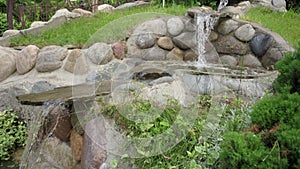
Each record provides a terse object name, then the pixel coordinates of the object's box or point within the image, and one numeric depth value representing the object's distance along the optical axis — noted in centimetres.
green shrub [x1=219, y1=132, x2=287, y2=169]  146
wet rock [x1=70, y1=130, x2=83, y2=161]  273
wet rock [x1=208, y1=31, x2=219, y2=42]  489
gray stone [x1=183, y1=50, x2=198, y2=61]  478
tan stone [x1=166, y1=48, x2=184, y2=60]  478
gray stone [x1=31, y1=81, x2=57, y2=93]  422
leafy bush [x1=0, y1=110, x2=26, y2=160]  381
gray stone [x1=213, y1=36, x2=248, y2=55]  479
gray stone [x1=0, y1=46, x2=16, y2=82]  449
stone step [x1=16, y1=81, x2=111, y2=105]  308
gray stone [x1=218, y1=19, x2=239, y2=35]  480
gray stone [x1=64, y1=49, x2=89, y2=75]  433
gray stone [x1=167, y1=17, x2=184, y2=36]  477
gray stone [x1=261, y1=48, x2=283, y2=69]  443
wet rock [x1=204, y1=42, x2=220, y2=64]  470
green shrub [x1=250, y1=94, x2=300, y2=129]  159
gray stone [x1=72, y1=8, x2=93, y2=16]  615
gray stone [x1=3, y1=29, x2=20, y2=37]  529
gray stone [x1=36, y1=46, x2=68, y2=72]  441
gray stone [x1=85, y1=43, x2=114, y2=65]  434
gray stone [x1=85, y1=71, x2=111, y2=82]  397
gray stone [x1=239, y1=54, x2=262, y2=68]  467
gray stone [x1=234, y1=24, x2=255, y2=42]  469
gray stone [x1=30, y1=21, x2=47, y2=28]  555
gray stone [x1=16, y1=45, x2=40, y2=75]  448
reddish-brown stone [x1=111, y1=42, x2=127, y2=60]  452
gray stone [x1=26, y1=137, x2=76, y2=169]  284
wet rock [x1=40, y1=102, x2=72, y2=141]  287
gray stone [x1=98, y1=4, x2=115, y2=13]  667
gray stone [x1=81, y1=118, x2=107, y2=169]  243
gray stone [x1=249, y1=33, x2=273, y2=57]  457
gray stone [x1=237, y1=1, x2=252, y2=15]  634
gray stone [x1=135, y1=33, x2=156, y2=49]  474
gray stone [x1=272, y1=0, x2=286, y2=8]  718
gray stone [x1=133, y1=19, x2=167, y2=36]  479
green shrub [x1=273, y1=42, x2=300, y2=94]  176
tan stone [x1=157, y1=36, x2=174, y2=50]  476
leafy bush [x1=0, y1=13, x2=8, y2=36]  692
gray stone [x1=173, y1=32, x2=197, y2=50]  476
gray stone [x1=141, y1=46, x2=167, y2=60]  474
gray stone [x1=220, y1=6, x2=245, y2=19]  549
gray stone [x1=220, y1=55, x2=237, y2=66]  485
